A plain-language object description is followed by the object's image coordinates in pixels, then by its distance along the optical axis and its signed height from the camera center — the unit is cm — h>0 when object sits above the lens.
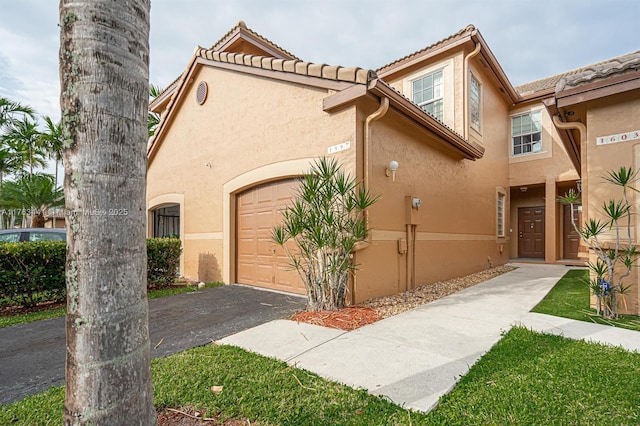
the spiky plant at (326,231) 503 -16
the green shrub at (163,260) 797 -99
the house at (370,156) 608 +168
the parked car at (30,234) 800 -33
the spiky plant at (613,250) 473 -42
